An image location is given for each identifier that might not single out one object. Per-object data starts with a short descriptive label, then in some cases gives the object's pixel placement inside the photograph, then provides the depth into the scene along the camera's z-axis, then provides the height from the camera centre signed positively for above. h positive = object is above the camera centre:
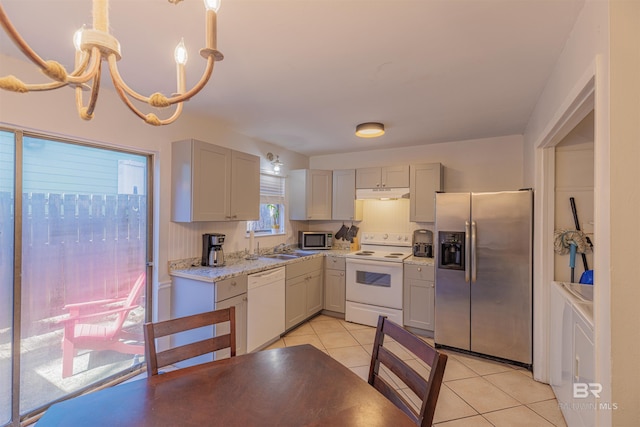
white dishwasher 2.94 -0.96
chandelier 0.77 +0.45
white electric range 3.65 -0.89
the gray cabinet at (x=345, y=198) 4.36 +0.26
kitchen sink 3.85 -0.53
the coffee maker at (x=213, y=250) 3.06 -0.36
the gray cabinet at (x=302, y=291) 3.52 -0.96
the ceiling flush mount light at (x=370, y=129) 3.20 +0.94
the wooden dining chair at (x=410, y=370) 1.06 -0.65
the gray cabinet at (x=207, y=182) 2.74 +0.32
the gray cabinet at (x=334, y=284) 4.04 -0.95
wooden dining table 0.99 -0.68
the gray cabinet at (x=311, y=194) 4.44 +0.32
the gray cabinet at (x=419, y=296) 3.46 -0.95
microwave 4.53 -0.37
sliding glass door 2.09 -0.41
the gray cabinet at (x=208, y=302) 2.59 -0.79
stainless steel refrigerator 2.81 -0.57
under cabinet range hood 4.02 +0.31
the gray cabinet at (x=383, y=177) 4.00 +0.54
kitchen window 4.13 +0.13
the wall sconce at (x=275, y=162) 4.12 +0.75
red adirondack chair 2.31 -0.94
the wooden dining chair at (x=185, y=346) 1.35 -0.61
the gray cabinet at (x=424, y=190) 3.83 +0.34
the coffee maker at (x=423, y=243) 3.86 -0.37
